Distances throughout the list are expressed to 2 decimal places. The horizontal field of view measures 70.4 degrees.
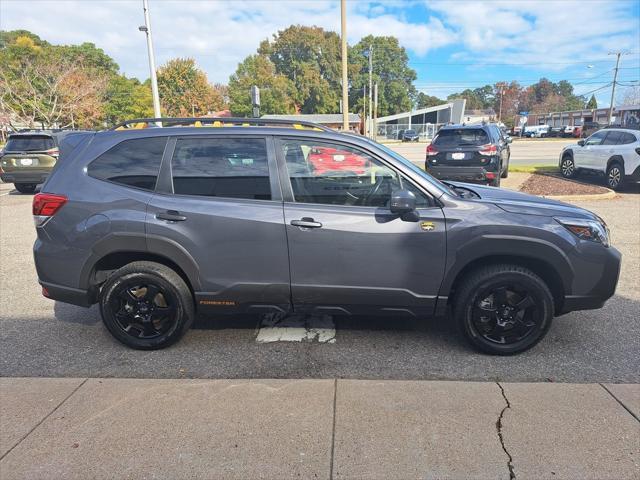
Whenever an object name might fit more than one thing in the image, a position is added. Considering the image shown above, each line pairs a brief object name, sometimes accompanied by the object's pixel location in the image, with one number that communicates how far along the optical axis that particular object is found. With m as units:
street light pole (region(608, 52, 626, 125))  60.67
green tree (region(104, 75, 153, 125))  51.62
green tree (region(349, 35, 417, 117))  88.50
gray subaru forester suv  3.39
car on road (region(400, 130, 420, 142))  52.66
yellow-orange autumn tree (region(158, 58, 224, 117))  55.28
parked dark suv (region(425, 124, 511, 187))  10.41
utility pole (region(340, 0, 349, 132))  13.23
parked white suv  11.16
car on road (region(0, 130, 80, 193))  12.48
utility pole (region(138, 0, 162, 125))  17.31
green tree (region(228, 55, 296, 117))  69.31
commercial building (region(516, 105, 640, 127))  69.94
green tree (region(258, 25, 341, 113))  82.76
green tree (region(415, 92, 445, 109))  131.81
